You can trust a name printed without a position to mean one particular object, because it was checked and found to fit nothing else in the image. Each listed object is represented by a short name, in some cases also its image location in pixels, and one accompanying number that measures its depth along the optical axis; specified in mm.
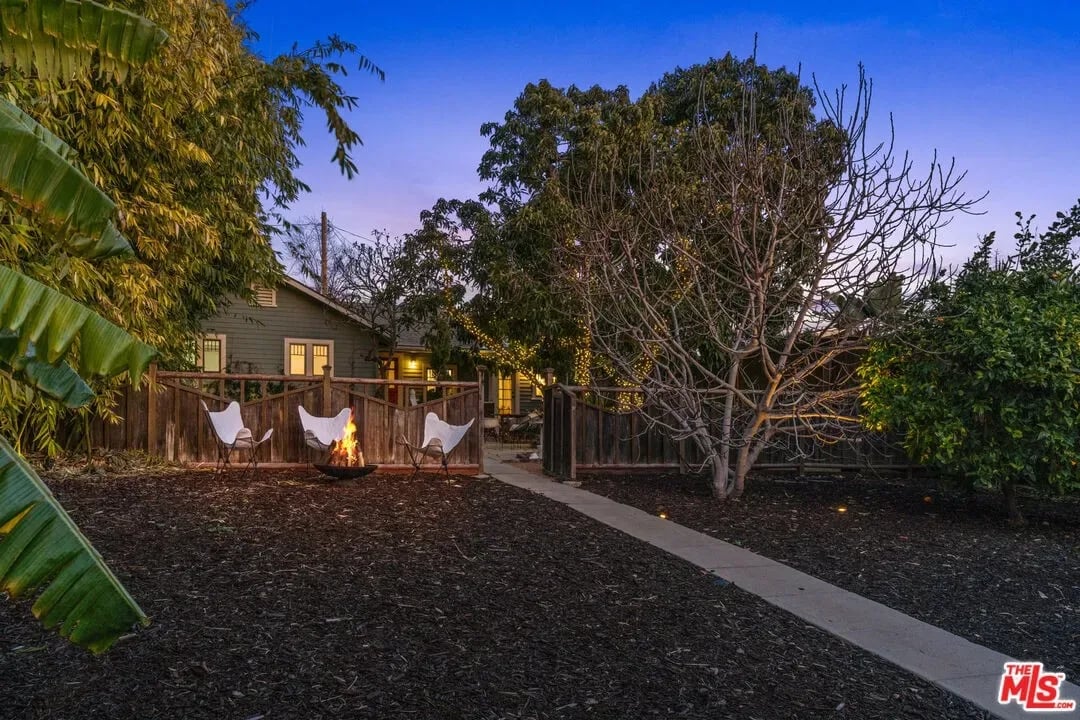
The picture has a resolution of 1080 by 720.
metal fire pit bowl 9633
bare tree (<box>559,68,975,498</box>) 7945
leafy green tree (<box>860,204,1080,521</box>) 7406
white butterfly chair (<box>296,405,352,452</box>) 10164
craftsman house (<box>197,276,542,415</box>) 20719
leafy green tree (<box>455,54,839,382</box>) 16250
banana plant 2186
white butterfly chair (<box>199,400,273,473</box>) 9922
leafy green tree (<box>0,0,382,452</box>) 8453
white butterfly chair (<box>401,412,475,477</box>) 10289
